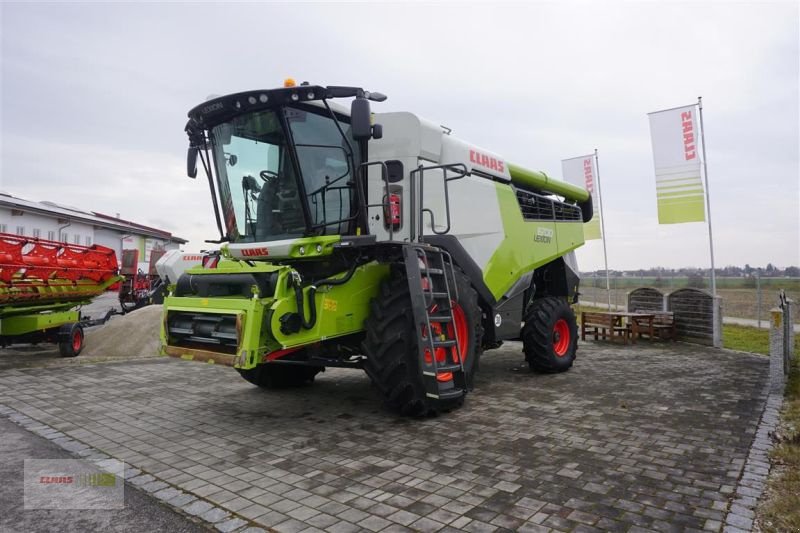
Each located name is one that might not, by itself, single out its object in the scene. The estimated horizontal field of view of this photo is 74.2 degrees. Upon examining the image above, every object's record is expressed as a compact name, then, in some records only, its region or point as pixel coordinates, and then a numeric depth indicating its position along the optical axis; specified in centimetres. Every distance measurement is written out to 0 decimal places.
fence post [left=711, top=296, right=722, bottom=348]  1068
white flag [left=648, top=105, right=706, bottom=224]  1186
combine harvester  496
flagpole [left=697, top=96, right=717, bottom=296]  1143
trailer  897
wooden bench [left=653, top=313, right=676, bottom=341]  1178
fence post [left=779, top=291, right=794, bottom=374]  758
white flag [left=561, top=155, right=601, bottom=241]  1521
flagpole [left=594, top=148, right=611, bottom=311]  1529
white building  2500
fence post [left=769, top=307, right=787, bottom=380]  649
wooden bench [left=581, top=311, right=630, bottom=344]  1168
